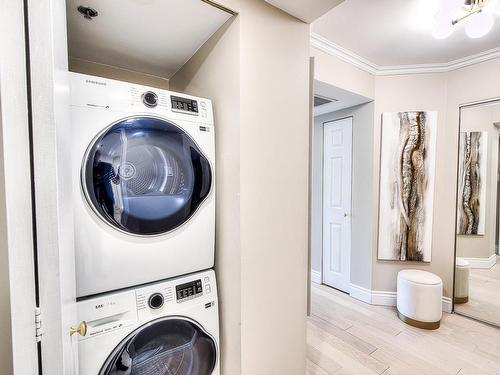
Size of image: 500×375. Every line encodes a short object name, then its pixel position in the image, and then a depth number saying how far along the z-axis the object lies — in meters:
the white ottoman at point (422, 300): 2.21
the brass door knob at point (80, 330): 0.63
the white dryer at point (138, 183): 0.88
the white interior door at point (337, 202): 2.98
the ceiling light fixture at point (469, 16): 1.36
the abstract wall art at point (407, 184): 2.54
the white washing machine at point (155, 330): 0.87
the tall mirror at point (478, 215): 2.31
